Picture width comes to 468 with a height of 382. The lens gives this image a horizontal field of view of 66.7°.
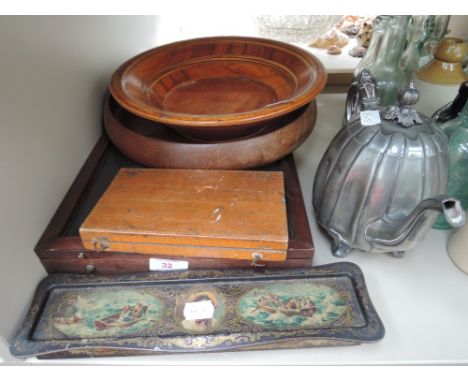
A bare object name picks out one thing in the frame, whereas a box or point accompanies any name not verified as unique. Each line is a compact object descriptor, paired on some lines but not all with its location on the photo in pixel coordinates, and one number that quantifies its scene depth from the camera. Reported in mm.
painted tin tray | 375
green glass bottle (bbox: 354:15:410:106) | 603
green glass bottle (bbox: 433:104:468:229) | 469
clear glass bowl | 811
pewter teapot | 370
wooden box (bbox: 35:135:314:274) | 424
